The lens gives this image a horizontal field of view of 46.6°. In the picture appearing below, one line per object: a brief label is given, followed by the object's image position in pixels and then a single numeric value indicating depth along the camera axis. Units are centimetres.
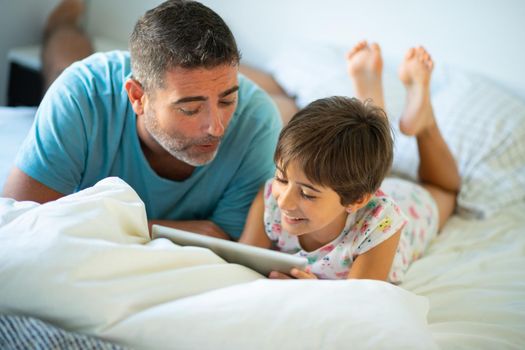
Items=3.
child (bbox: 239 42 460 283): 119
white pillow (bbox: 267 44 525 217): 192
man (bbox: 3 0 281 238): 130
